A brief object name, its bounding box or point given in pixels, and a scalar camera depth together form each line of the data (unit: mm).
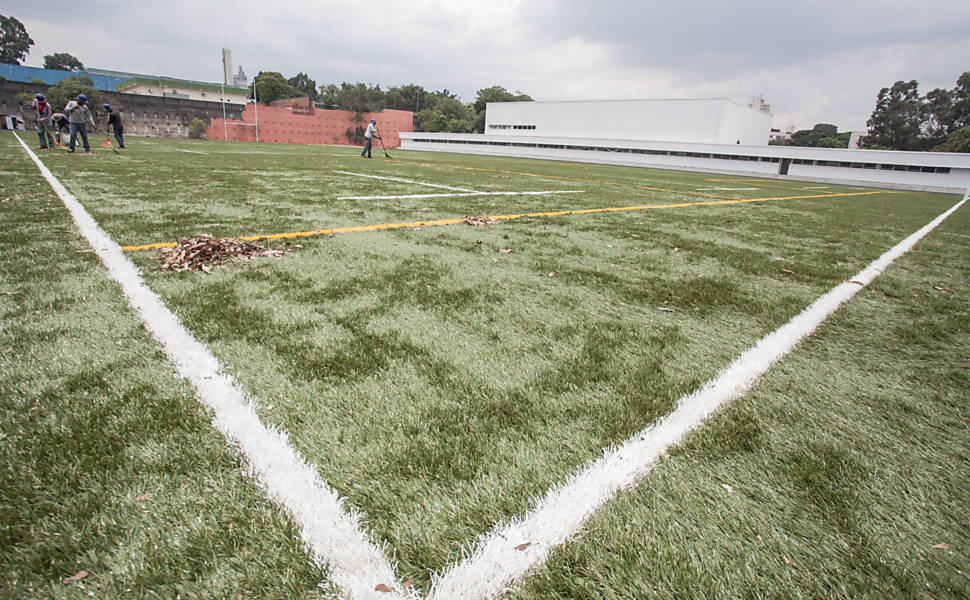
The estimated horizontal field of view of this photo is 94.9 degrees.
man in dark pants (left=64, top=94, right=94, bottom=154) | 12813
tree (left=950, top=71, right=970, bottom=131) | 60531
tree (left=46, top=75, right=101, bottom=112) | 47812
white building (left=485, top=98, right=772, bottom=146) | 48094
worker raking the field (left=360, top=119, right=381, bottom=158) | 16812
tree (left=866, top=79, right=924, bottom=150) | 65750
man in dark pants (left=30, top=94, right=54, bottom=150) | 13792
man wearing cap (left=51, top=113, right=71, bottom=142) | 16422
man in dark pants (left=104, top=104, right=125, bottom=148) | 16730
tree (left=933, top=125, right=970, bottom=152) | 52281
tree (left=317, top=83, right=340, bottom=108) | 84250
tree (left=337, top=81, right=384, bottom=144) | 74750
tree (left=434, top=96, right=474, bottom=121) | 106000
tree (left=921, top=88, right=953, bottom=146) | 62906
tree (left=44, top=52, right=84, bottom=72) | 102312
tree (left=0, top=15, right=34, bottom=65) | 92856
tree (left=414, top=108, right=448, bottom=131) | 91375
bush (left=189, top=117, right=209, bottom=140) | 56594
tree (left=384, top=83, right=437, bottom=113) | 111762
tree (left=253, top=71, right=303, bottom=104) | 90938
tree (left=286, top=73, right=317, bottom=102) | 119750
